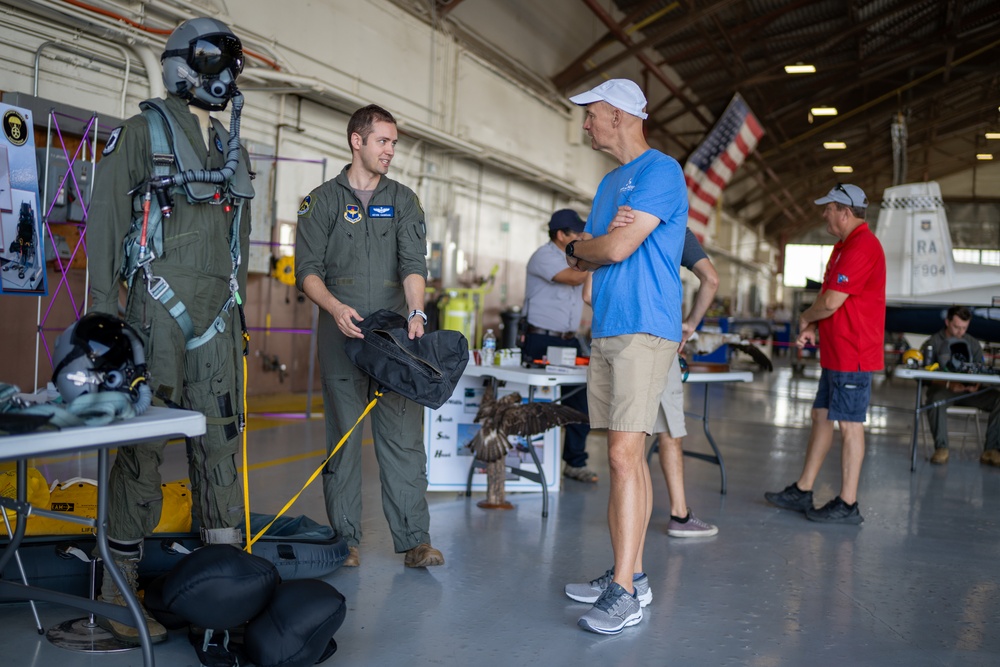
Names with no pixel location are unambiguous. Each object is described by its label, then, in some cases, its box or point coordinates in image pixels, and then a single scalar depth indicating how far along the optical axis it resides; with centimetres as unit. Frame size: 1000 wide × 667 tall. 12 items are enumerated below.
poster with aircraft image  462
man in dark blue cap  495
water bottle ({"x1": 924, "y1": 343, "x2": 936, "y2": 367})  720
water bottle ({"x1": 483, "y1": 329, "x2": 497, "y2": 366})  462
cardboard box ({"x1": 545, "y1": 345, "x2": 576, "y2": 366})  470
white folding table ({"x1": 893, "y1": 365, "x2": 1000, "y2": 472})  605
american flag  1411
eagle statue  412
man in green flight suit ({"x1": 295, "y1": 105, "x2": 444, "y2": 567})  319
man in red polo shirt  435
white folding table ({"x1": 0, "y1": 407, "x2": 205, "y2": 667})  161
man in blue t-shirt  267
